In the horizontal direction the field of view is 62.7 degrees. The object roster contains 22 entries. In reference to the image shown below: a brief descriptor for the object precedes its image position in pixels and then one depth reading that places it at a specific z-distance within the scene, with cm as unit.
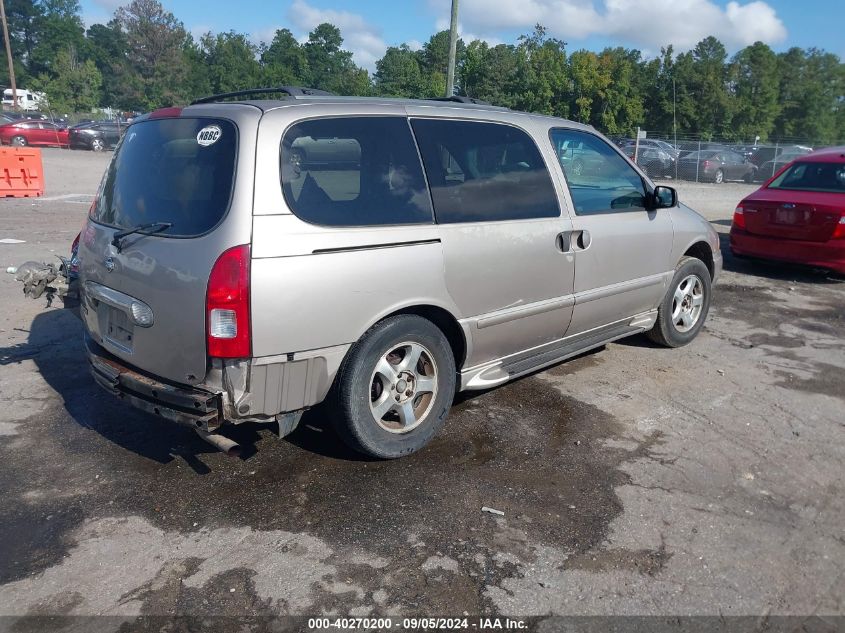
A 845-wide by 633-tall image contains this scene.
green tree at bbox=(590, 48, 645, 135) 4453
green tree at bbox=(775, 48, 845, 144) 5431
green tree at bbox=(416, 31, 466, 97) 5980
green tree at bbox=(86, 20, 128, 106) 7547
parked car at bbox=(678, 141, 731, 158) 2719
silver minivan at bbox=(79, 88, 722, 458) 323
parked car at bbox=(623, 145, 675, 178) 2516
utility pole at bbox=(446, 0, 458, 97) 1547
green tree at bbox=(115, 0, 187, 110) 6775
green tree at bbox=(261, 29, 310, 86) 6594
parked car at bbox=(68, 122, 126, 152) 3341
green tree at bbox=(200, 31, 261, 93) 6756
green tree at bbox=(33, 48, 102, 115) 5875
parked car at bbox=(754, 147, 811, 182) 2750
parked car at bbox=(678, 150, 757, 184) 2611
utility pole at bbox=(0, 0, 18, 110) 5081
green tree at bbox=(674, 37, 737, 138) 4581
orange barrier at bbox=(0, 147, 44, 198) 1500
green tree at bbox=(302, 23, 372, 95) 7119
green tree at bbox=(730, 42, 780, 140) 4936
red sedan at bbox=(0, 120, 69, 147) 3256
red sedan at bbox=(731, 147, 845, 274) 829
